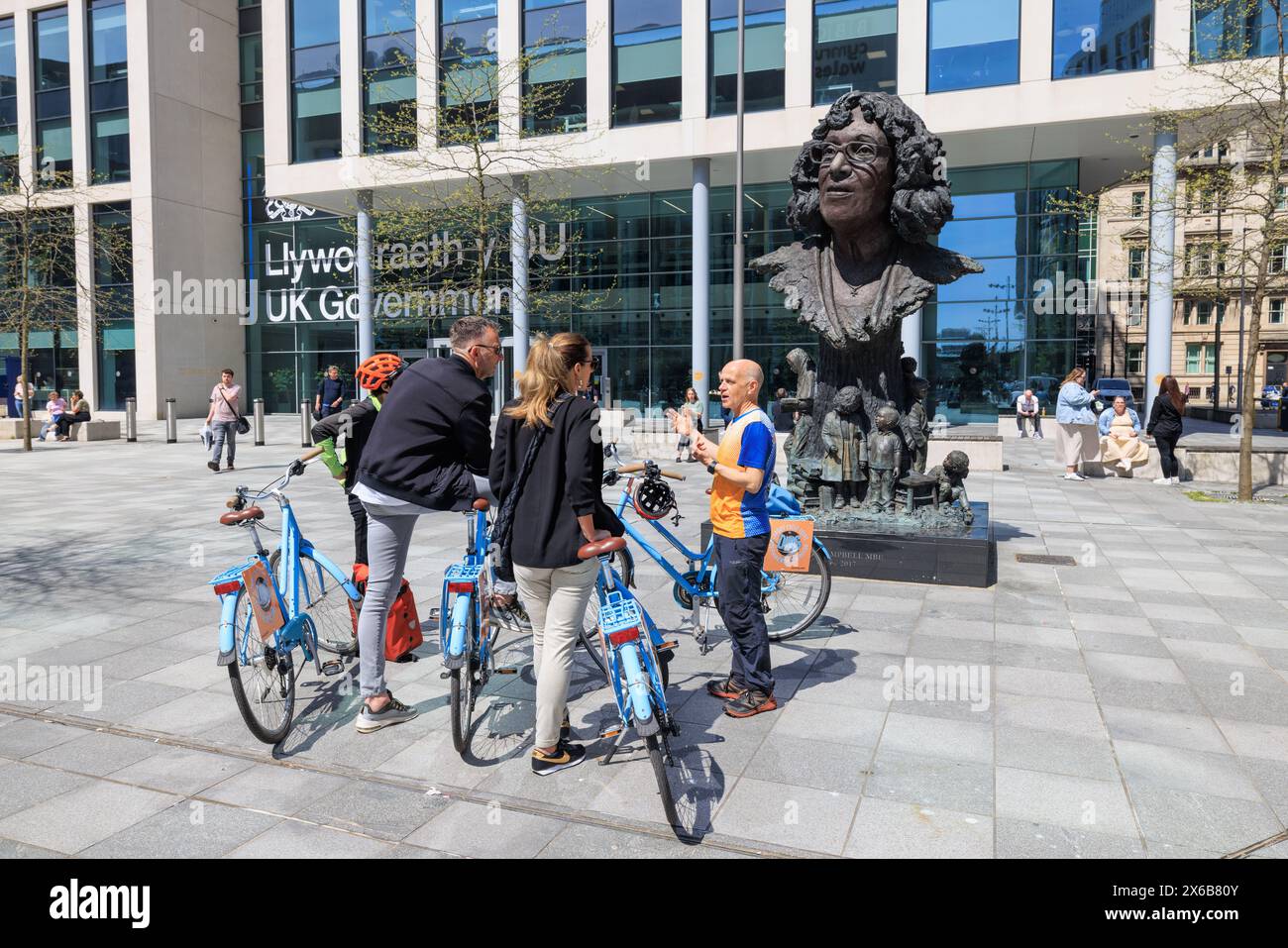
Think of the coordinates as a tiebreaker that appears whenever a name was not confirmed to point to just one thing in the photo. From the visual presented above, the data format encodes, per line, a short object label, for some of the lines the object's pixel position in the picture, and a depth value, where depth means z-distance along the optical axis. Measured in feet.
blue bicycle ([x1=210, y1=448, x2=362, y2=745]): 13.83
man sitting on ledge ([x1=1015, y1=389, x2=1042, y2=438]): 83.15
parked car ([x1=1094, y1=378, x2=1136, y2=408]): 109.05
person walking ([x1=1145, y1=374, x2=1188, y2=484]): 48.34
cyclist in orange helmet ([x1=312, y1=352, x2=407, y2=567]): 18.30
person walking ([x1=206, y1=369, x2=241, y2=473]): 55.52
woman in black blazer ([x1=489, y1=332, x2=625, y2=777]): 12.26
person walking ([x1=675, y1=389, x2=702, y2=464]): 66.35
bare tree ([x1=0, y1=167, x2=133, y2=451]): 74.60
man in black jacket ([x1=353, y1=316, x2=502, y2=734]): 14.44
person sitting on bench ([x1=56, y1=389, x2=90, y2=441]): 80.94
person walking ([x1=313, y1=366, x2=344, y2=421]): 52.16
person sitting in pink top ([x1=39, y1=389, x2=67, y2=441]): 80.79
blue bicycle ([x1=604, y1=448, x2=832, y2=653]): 17.51
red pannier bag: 18.02
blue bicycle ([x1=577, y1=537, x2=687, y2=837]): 11.37
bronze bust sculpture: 27.20
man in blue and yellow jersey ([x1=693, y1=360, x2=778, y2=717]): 15.37
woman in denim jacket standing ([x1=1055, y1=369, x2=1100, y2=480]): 51.29
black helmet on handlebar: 17.46
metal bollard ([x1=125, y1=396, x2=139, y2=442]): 80.43
